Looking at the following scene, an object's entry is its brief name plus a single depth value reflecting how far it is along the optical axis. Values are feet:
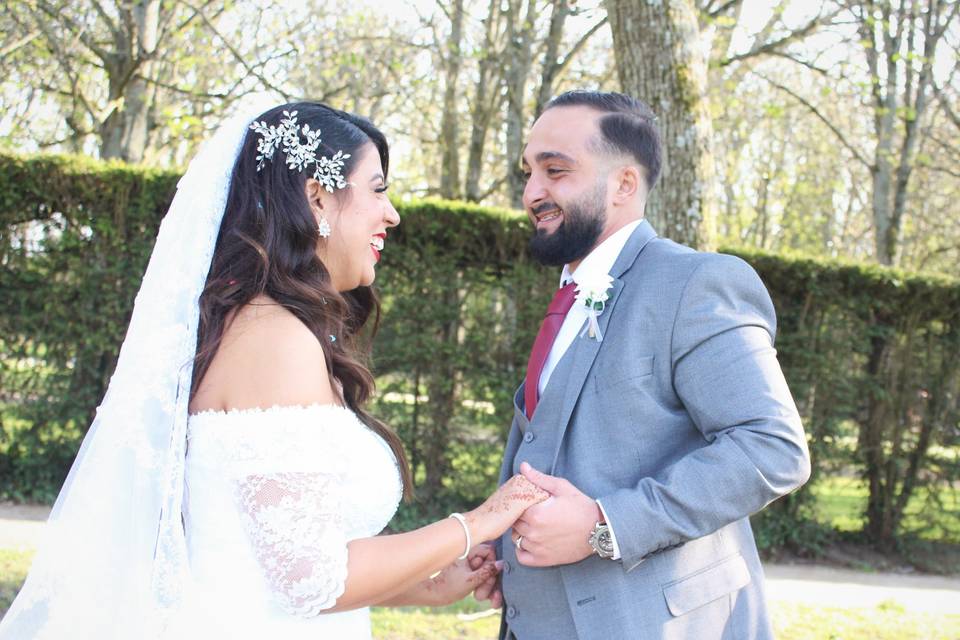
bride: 7.38
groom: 7.59
